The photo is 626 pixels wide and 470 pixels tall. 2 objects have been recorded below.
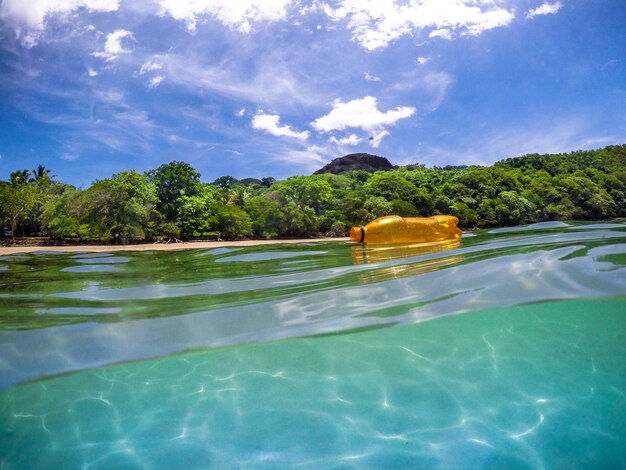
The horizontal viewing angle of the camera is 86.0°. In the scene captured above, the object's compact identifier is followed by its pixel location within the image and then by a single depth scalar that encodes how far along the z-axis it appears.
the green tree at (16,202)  27.67
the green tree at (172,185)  22.88
